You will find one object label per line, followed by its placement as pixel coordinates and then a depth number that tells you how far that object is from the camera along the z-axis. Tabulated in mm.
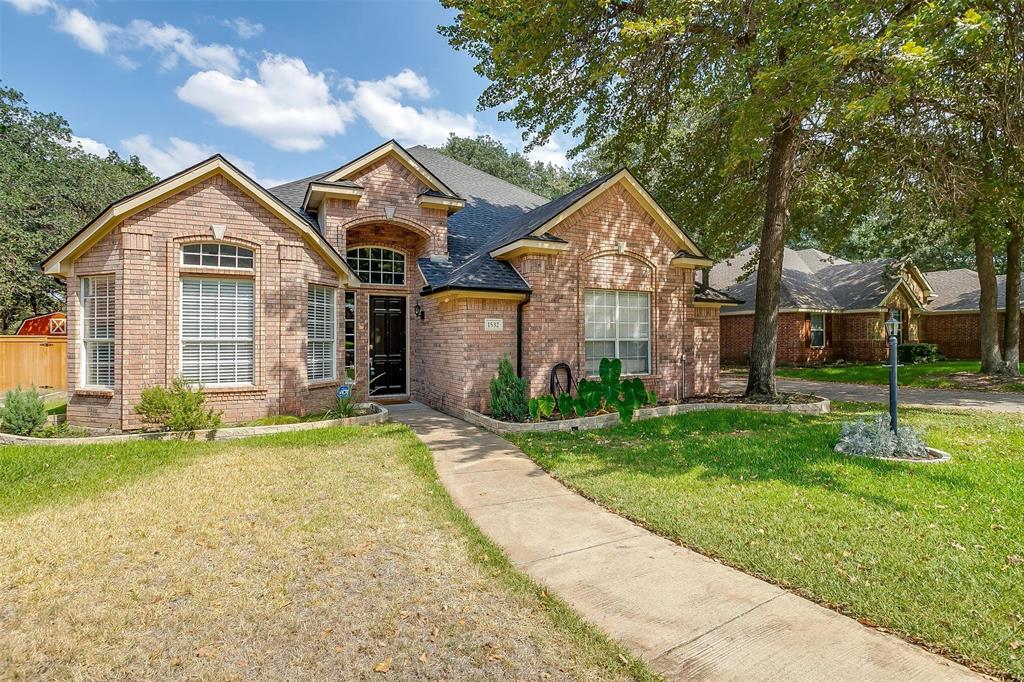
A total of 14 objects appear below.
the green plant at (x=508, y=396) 9455
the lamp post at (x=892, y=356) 7082
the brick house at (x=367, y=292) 8438
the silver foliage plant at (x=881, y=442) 6809
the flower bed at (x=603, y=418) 8961
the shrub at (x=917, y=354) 22997
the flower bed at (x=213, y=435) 7684
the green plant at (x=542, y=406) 9180
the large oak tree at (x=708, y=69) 7879
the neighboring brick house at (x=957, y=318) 24578
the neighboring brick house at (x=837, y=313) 23359
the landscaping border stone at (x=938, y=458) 6501
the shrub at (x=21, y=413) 7910
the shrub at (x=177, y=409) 7734
